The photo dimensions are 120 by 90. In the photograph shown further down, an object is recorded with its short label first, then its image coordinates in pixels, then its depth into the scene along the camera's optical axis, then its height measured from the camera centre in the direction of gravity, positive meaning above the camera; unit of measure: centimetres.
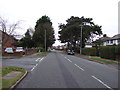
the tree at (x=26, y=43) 4364 +143
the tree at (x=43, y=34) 4180 +491
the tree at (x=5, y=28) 1729 +309
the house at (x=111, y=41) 3795 +223
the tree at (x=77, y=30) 3510 +548
